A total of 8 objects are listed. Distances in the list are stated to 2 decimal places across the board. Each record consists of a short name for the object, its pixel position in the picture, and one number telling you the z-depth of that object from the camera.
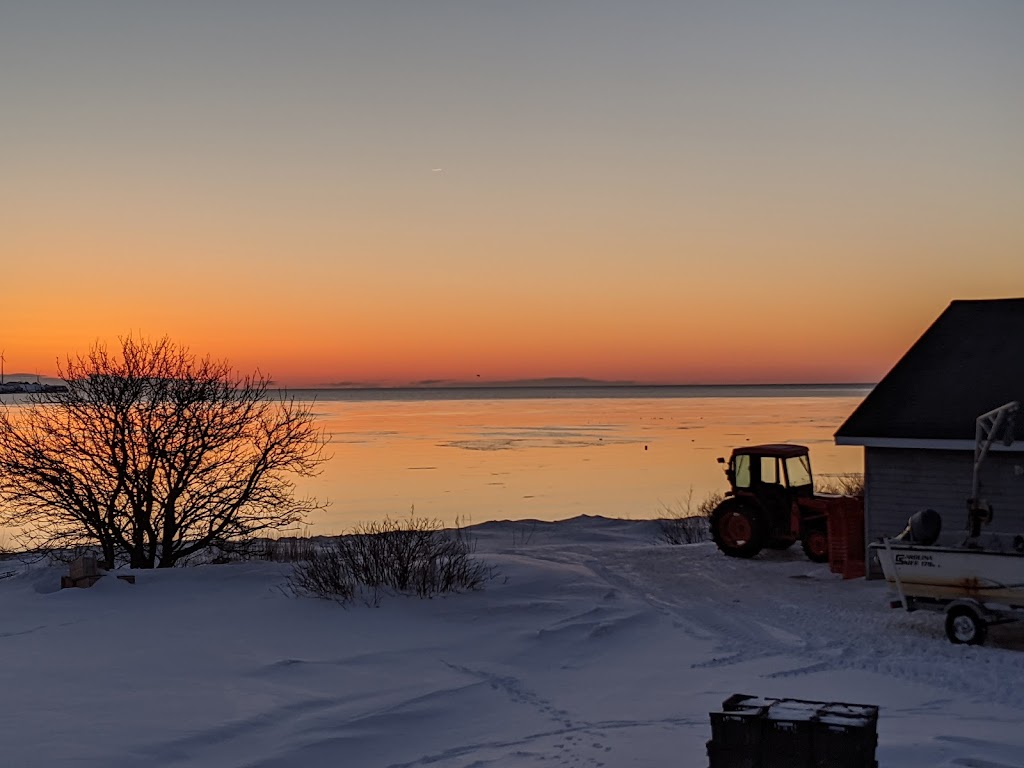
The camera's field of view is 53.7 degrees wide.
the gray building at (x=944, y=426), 16.02
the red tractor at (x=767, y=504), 19.94
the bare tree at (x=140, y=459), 17.48
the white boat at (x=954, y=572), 12.35
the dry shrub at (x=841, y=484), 35.74
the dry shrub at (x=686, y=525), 25.77
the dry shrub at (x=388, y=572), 14.54
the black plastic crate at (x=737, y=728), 6.83
